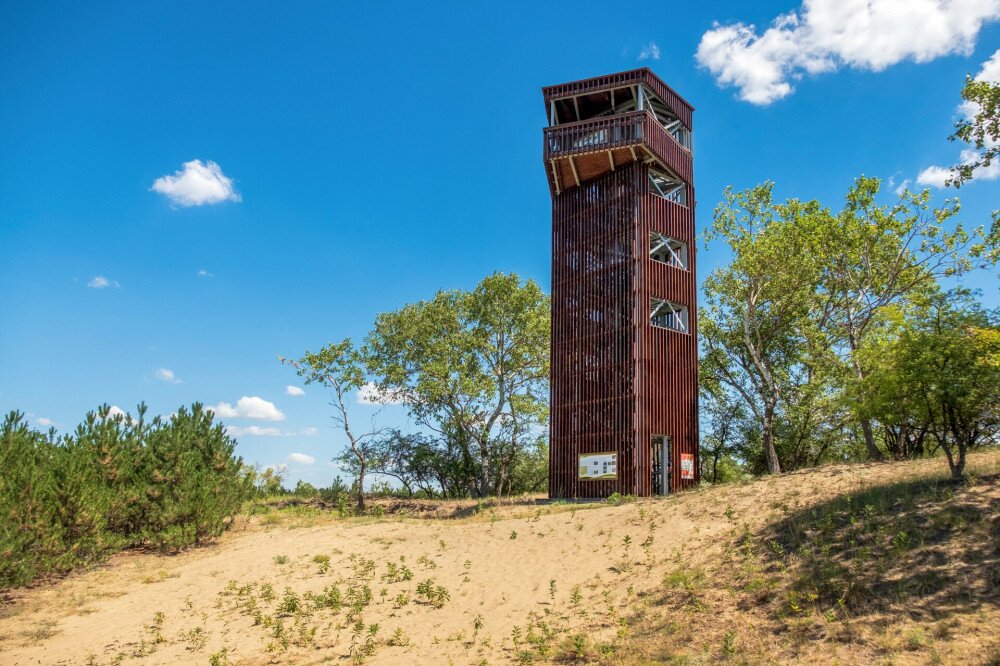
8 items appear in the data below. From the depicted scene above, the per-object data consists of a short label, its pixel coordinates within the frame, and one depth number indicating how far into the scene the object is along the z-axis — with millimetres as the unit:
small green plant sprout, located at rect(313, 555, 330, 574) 15820
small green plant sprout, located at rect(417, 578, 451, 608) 13252
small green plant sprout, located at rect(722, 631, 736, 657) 9145
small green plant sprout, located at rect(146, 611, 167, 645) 12577
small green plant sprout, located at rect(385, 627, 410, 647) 11578
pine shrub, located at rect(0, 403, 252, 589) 14766
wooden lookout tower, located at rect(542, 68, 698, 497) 24625
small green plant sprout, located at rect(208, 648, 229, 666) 11121
